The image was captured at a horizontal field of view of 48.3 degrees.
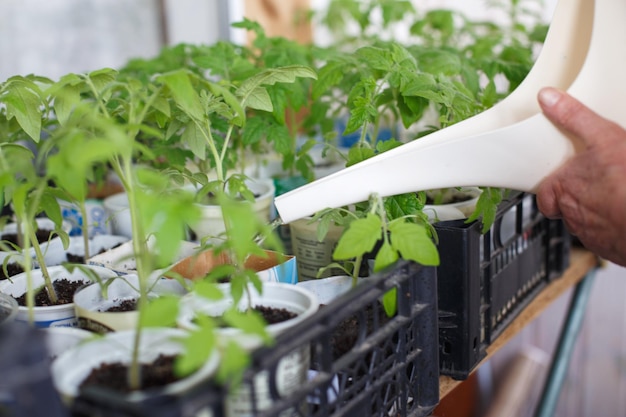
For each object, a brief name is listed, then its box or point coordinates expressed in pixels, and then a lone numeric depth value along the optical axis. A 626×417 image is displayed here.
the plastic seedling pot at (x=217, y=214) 1.01
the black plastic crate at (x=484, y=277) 0.81
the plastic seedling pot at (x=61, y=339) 0.65
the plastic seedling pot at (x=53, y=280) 0.74
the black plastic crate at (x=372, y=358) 0.55
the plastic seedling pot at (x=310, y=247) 0.94
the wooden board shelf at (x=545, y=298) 0.87
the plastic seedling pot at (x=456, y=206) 0.94
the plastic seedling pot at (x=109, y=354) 0.54
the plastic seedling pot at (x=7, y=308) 0.63
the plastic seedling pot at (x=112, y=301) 0.70
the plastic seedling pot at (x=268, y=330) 0.57
